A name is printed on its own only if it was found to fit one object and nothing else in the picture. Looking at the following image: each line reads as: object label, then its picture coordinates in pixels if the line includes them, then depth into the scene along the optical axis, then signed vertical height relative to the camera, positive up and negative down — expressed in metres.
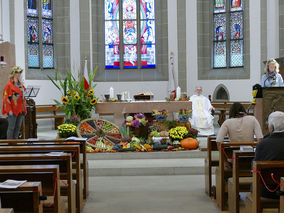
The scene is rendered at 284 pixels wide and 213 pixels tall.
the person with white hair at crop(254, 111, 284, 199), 4.04 -0.51
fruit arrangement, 9.30 -0.91
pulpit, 8.48 -0.31
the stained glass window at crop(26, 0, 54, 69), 16.11 +1.79
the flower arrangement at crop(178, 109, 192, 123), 10.23 -0.64
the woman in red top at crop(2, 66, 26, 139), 8.67 -0.29
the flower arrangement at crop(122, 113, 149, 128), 9.77 -0.71
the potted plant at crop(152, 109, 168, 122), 10.16 -0.61
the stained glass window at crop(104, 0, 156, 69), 17.58 +1.94
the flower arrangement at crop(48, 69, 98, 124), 10.15 -0.33
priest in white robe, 12.16 -0.77
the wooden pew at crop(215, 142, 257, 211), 5.60 -0.93
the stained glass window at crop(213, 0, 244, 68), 16.50 +1.77
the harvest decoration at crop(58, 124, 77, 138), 9.41 -0.83
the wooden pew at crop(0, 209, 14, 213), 2.49 -0.63
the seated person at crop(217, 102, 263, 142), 5.93 -0.52
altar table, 10.70 -0.45
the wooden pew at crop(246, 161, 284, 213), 3.80 -0.75
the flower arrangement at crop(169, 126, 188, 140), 9.52 -0.92
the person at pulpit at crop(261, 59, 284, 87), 9.20 +0.12
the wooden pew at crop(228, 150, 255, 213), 4.89 -0.99
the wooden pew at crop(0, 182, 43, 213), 3.17 -0.74
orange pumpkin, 9.29 -1.10
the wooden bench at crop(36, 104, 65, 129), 14.75 -0.83
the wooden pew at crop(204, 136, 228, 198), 6.36 -1.07
